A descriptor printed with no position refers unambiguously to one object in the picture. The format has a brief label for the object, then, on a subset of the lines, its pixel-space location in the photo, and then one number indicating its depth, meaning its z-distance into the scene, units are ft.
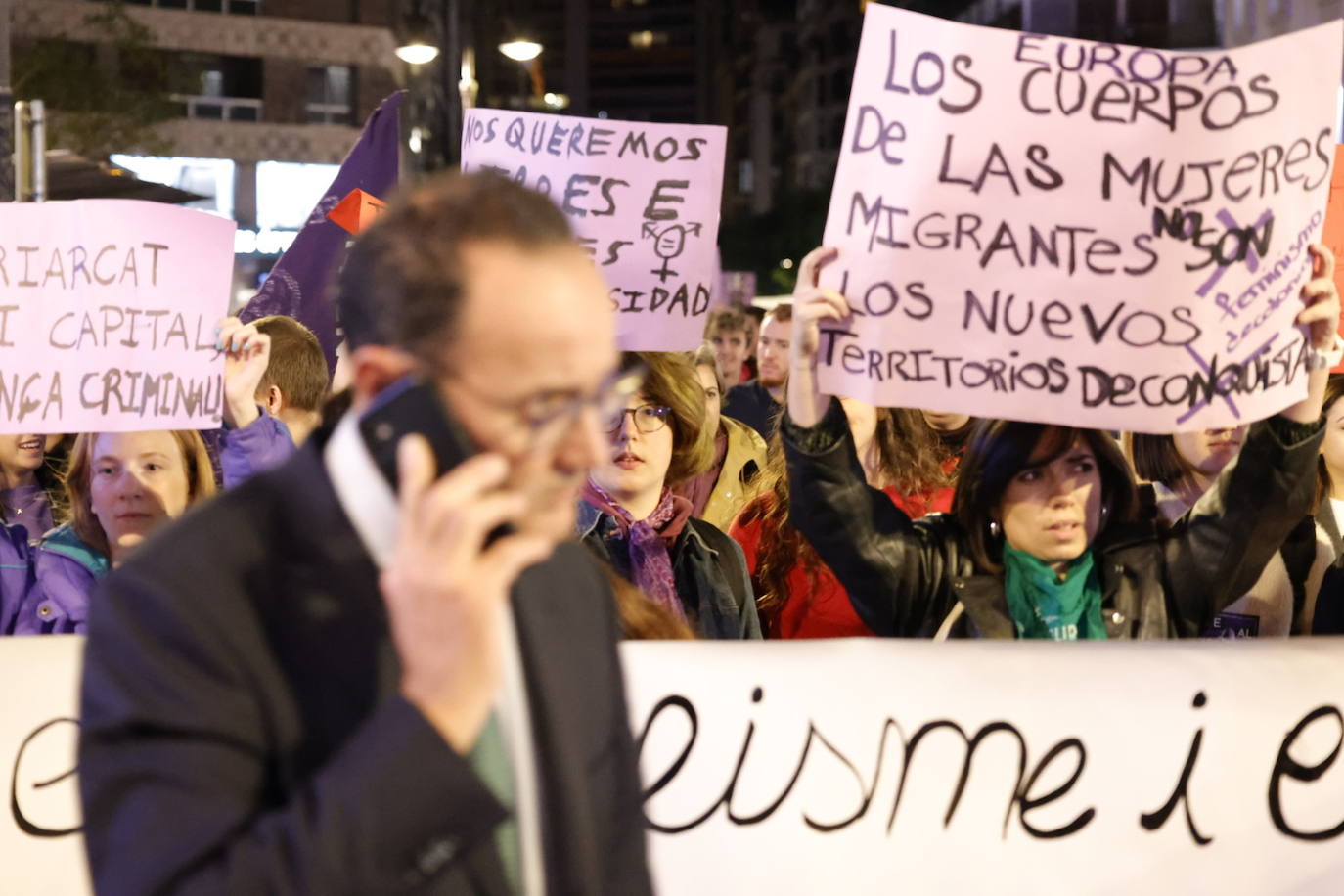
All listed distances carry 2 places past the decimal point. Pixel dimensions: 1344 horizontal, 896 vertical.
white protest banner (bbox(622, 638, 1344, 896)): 9.79
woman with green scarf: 10.00
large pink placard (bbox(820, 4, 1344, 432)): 10.00
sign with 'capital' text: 12.99
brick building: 136.77
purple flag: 19.31
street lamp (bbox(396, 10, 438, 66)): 150.92
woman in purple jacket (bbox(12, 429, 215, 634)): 12.35
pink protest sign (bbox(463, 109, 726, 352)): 15.24
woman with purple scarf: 13.50
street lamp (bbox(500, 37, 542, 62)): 74.33
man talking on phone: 4.43
